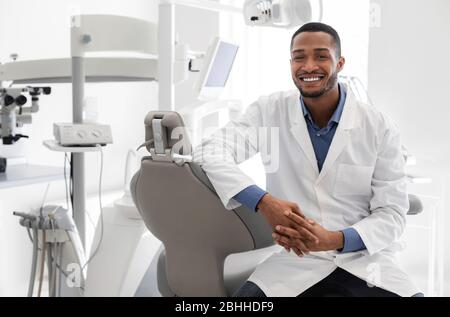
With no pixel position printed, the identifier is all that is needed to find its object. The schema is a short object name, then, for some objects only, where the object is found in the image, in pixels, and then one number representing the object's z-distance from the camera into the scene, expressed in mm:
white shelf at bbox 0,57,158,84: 1957
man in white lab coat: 1232
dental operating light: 1747
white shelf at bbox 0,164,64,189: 1810
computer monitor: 1851
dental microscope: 1916
